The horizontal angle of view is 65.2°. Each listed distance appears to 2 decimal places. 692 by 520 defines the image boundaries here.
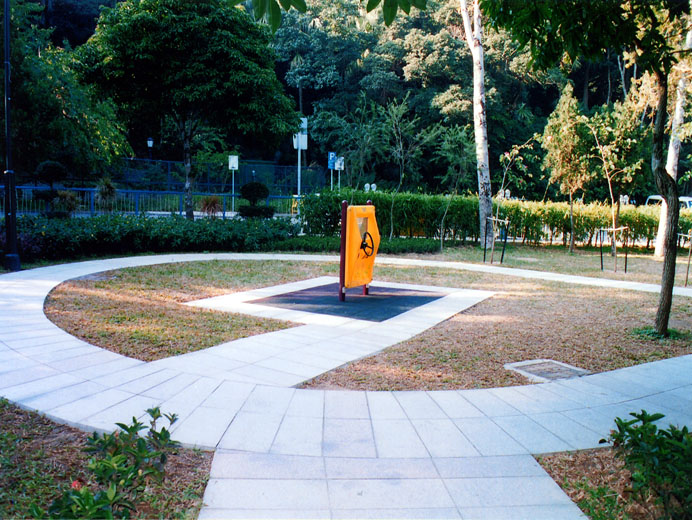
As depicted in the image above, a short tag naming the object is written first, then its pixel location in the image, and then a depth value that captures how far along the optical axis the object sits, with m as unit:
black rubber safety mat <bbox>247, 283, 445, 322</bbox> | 7.06
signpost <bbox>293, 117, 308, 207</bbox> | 22.70
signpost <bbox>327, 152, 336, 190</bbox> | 23.25
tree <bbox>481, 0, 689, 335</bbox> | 4.87
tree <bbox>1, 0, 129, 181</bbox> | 13.56
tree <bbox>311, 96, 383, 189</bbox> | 31.72
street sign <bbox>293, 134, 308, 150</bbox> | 22.71
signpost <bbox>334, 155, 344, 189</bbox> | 23.50
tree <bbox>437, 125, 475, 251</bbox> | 29.28
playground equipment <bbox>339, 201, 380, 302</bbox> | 7.51
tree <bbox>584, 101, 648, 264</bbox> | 14.68
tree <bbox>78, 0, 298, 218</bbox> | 13.76
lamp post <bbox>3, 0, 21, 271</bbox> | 8.56
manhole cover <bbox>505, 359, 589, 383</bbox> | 4.75
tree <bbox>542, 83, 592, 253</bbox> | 15.38
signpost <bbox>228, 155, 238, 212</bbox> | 18.87
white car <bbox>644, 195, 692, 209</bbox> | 23.94
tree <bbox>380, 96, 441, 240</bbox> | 29.97
